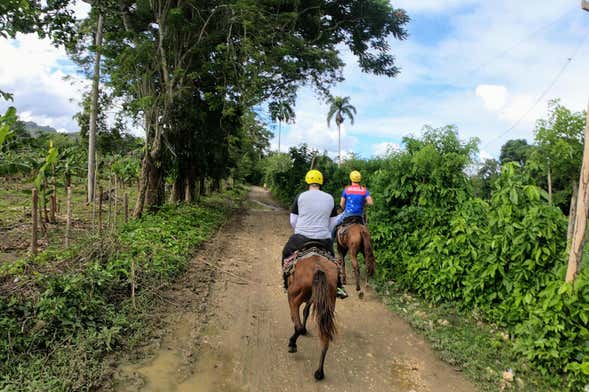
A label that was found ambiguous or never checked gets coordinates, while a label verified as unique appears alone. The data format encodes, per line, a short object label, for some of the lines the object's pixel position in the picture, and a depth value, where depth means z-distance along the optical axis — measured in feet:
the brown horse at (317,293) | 15.14
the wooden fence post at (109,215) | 26.12
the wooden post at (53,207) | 36.52
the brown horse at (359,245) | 25.49
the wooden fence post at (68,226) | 23.81
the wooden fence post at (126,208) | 35.56
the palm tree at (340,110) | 198.49
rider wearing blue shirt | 26.73
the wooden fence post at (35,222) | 20.33
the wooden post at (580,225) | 14.64
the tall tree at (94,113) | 47.85
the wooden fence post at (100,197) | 24.25
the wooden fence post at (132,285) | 19.83
